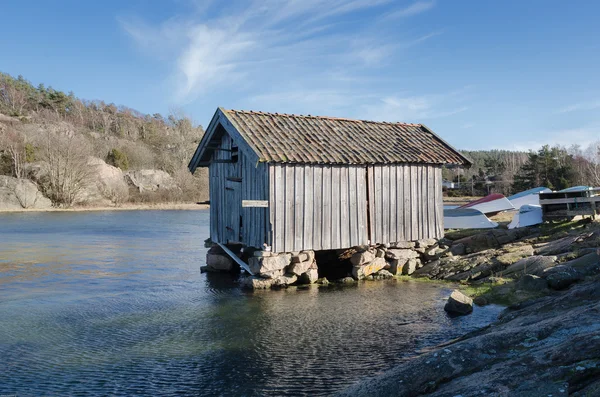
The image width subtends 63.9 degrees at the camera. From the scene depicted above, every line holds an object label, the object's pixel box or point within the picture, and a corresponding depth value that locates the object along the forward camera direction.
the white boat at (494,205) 28.57
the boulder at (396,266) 15.91
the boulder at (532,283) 11.12
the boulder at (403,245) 16.09
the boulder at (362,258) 15.31
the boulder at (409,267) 16.08
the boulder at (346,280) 15.02
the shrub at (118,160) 75.31
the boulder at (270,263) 13.70
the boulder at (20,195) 51.81
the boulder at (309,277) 14.55
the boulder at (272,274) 13.94
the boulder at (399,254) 15.91
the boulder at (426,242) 16.50
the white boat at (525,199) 30.45
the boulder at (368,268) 15.43
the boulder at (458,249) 17.06
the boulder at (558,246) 13.95
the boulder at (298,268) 14.27
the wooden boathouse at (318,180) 13.78
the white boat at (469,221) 21.95
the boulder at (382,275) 15.62
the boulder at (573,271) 10.45
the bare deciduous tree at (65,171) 54.78
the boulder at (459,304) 10.71
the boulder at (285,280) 14.09
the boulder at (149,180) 66.00
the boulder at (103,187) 57.94
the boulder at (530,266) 12.59
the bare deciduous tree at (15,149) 58.25
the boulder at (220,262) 17.55
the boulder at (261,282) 13.98
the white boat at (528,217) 18.88
